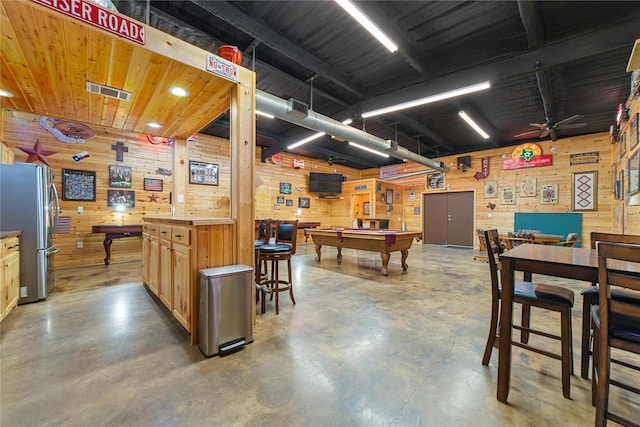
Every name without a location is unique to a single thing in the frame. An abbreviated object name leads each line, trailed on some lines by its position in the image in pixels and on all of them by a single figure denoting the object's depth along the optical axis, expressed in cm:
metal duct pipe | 421
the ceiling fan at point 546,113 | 419
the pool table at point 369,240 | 462
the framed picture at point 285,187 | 915
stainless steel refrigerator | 297
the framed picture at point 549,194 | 738
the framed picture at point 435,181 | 977
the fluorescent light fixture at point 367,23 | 260
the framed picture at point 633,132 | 392
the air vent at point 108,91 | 260
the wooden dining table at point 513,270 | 146
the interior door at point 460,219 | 919
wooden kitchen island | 218
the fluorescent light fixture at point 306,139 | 650
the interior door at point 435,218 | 982
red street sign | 167
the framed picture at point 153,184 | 613
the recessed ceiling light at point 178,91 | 262
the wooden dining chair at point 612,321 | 112
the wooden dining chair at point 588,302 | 162
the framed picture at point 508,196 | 806
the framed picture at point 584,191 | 682
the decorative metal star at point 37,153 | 478
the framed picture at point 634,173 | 357
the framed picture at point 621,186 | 498
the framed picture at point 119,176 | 565
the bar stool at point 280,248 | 298
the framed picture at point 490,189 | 841
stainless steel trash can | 202
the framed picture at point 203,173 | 699
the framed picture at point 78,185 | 513
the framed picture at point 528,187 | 772
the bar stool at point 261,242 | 317
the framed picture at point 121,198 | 564
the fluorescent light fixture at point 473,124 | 528
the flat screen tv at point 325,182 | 991
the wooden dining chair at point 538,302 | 158
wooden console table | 516
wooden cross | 570
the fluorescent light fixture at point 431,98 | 395
